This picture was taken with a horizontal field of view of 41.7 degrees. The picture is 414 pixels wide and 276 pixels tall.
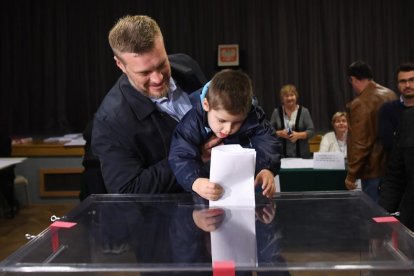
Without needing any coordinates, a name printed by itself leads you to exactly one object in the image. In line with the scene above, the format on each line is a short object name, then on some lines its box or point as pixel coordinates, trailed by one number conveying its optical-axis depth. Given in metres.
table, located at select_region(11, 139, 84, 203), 6.59
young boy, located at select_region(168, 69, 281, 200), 1.66
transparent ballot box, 0.99
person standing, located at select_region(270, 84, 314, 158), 5.21
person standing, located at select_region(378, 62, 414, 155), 3.50
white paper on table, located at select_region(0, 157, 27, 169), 5.21
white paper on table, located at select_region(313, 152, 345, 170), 4.18
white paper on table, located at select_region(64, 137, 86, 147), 6.51
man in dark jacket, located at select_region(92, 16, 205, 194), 1.67
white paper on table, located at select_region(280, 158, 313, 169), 4.36
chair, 6.41
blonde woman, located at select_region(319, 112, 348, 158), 4.97
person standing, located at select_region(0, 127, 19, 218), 5.79
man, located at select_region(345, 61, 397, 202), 3.80
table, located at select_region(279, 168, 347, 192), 4.17
